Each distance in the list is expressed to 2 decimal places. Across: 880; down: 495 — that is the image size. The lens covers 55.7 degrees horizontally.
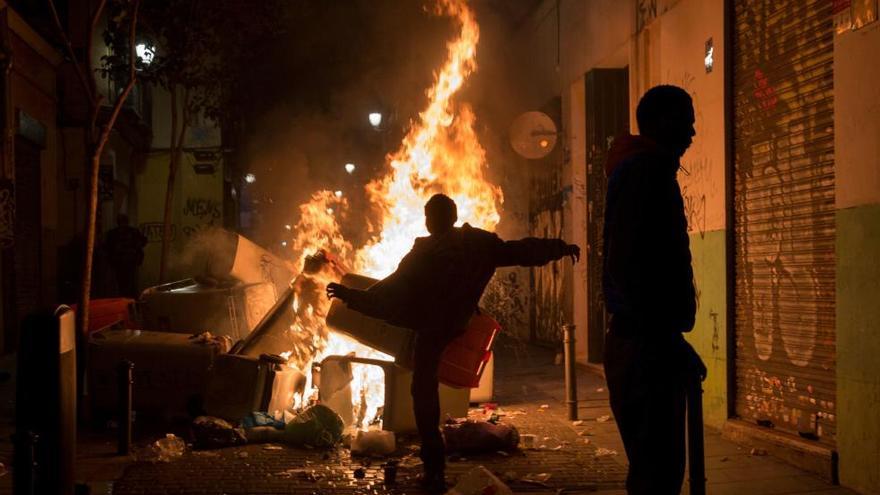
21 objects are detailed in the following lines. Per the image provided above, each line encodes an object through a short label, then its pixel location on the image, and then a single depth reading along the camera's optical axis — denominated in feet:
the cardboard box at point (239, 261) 33.17
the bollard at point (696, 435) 10.69
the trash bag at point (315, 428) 23.03
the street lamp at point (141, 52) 44.00
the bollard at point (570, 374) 26.50
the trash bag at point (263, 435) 23.57
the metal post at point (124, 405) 21.84
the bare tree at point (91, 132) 26.78
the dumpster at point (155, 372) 25.66
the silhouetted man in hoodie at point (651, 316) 10.55
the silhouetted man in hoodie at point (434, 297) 18.21
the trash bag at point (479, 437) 21.95
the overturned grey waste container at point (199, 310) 31.27
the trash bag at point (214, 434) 22.82
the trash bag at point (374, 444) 21.90
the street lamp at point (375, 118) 91.30
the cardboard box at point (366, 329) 23.15
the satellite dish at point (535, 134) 44.68
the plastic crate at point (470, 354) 20.77
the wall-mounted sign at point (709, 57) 24.84
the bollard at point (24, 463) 11.47
